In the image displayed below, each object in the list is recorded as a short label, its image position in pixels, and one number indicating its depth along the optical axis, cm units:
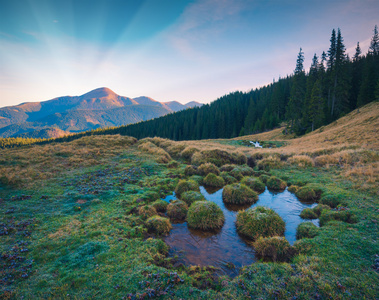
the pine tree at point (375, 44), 6995
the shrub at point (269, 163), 2256
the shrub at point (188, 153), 2972
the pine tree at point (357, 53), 7074
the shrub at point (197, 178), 1839
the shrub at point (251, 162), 2551
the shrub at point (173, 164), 2410
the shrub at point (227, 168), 2173
